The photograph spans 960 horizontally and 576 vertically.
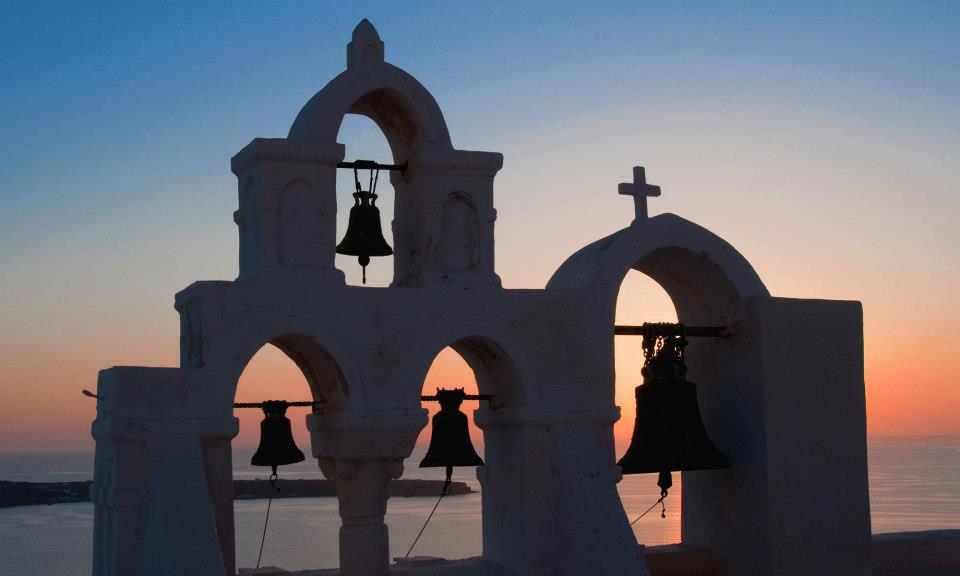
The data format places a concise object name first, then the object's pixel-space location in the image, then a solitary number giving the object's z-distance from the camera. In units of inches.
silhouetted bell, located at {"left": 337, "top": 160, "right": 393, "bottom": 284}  444.1
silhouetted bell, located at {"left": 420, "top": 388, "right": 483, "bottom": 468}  443.8
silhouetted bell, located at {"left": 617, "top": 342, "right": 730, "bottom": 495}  466.3
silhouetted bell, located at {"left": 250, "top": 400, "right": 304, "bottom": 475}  434.6
